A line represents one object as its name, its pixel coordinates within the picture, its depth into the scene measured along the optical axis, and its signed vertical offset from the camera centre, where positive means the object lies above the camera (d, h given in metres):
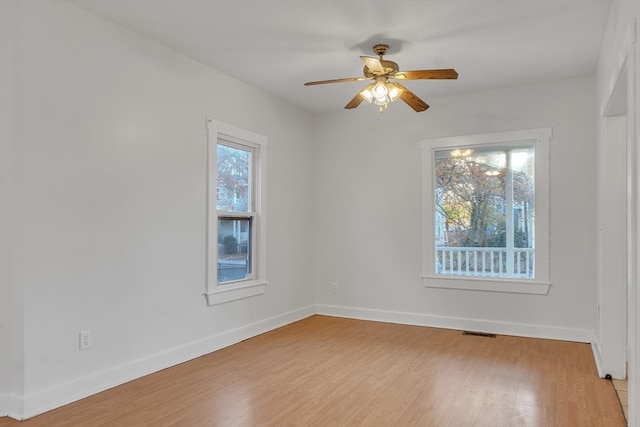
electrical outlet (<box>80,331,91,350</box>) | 3.04 -0.84
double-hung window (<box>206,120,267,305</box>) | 4.21 +0.05
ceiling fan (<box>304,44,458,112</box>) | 3.33 +1.10
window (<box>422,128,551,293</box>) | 4.69 +0.10
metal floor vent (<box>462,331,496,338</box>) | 4.70 -1.21
